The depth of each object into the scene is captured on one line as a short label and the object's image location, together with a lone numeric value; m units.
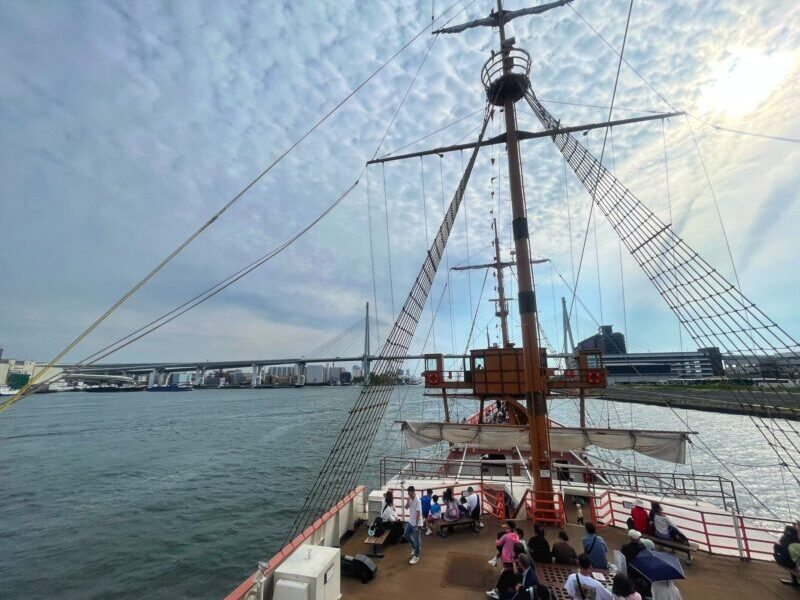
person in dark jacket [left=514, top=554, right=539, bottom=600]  5.32
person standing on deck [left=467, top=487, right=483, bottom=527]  9.12
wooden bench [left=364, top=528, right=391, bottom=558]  7.81
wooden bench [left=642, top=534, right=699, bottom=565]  7.25
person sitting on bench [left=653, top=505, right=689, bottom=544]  7.55
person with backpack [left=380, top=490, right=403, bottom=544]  8.26
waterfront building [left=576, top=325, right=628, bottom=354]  106.39
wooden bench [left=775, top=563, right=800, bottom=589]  6.41
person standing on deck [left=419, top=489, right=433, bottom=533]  9.10
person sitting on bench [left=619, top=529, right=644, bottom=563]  5.59
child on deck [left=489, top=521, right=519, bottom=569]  6.46
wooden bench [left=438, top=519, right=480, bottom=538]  8.82
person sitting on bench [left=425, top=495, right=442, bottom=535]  9.05
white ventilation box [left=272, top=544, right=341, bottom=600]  5.54
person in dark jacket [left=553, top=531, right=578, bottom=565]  7.07
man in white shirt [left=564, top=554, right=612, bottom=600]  5.01
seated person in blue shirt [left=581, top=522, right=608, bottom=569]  6.68
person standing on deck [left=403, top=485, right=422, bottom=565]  7.56
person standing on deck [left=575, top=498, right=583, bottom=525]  9.35
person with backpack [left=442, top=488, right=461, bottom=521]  8.99
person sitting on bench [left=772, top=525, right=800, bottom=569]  6.48
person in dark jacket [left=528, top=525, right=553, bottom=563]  7.23
